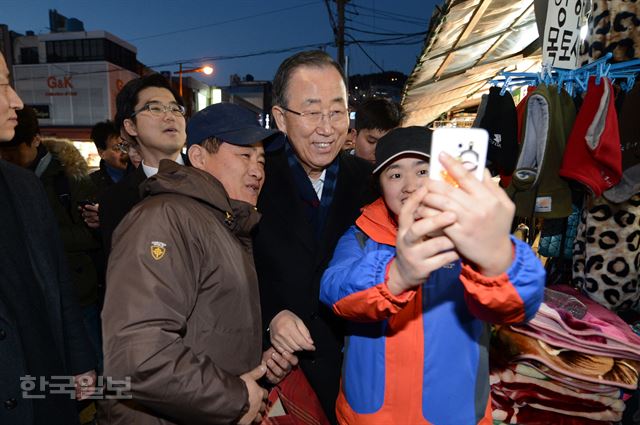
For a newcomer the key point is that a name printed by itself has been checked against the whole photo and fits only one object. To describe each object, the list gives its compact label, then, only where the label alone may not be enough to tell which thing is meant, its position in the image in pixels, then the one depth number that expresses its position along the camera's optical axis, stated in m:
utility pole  17.38
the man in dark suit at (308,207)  2.10
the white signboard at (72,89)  29.25
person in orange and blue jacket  0.91
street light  21.65
